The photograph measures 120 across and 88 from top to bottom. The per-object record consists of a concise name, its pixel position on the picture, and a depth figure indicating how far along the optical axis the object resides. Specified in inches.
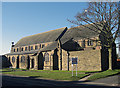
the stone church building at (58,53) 1229.7
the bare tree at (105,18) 1031.1
